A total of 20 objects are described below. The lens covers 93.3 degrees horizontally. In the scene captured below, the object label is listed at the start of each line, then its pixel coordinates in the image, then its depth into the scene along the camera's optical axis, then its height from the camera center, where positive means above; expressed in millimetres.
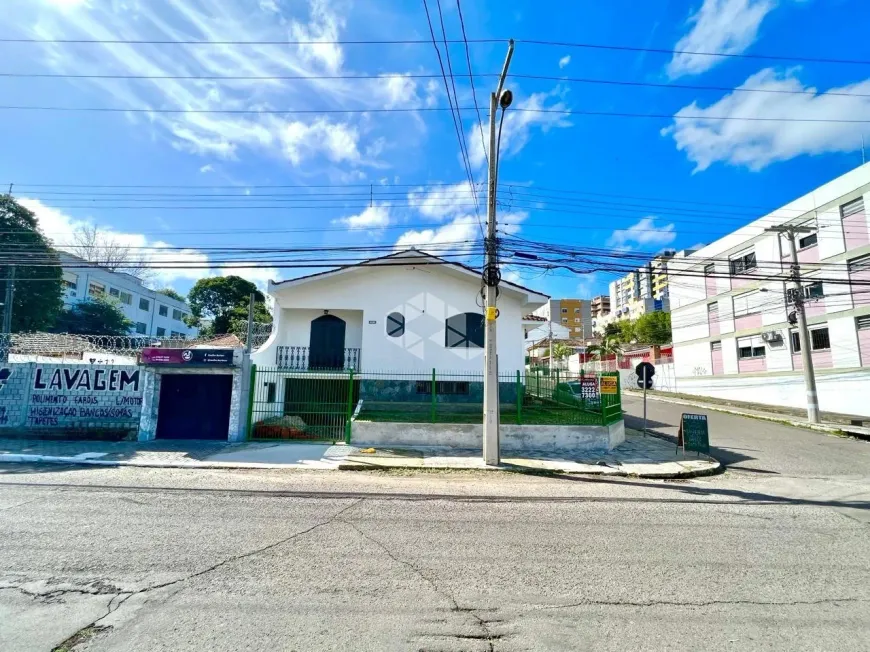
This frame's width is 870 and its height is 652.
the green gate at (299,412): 12258 -1293
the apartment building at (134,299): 41344 +8103
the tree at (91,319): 37156 +4498
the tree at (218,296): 45625 +8112
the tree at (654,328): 52475 +5767
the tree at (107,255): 30453 +8588
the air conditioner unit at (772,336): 23761 +2185
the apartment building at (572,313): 100375 +14653
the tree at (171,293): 59291 +10846
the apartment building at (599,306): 117500 +18772
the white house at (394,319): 16000 +2041
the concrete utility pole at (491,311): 9891 +1463
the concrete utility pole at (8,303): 23594 +3672
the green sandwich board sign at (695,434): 10906 -1621
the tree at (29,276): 23938 +5593
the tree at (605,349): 45125 +2700
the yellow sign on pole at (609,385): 12242 -391
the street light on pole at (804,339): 17844 +1565
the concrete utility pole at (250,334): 12359 +1071
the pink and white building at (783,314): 19688 +3455
